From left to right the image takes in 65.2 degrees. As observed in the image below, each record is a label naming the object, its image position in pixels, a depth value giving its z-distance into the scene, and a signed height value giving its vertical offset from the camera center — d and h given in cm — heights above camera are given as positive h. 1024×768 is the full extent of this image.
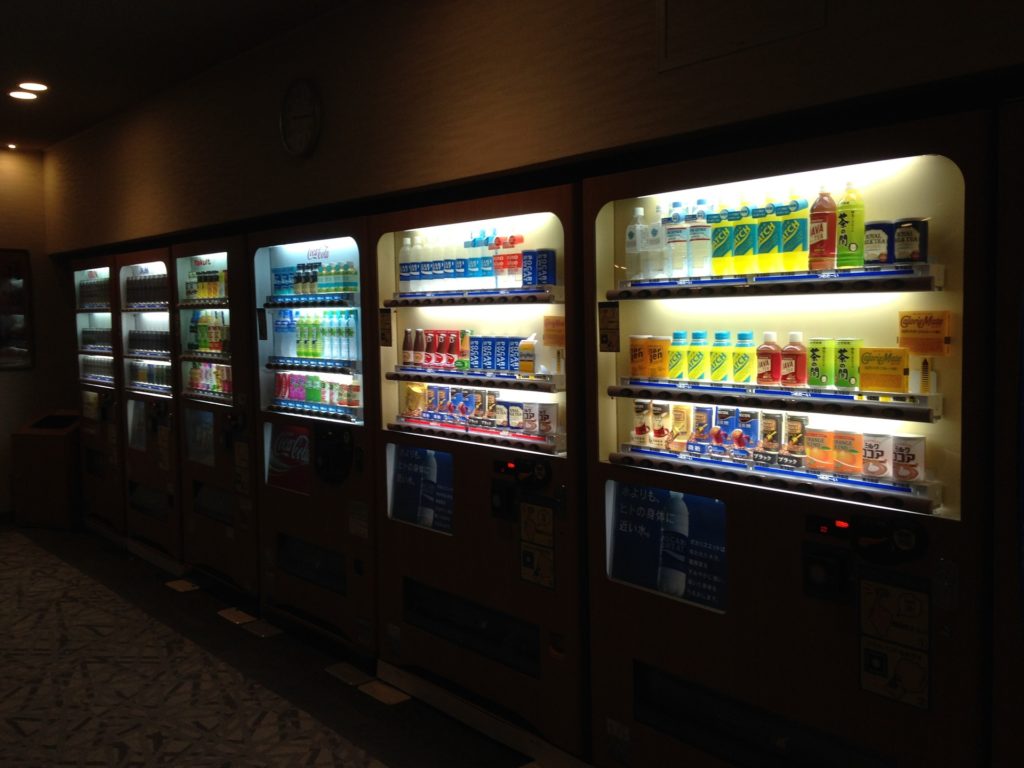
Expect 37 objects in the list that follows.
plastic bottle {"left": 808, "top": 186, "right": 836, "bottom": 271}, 227 +26
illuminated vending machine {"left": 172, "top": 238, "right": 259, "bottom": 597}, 463 -49
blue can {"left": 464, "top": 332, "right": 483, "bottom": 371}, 335 -9
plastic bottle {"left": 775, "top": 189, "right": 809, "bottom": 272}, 240 +28
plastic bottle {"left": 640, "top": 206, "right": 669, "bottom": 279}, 271 +27
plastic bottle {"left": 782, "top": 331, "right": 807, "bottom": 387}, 236 -11
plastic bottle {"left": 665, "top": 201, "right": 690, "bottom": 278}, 264 +28
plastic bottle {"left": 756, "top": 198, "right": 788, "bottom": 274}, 244 +26
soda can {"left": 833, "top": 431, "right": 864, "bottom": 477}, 225 -37
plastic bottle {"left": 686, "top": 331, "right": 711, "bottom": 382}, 264 -10
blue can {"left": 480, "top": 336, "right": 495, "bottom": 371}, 330 -9
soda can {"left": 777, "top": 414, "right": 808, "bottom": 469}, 239 -36
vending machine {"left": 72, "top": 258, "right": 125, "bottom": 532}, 611 -43
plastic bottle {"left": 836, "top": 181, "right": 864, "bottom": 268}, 223 +26
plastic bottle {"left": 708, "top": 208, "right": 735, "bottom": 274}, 256 +28
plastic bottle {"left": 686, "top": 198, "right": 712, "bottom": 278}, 261 +28
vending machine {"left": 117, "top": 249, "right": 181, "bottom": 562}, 542 -47
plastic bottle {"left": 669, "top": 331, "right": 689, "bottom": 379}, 268 -9
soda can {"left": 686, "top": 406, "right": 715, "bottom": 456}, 265 -34
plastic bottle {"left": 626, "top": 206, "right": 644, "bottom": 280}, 275 +29
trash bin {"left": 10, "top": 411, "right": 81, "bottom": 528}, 654 -112
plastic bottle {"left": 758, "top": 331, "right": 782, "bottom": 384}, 240 -11
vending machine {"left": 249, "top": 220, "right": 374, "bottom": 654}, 389 -51
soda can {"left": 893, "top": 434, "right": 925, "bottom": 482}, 212 -36
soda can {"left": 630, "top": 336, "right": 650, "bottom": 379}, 274 -10
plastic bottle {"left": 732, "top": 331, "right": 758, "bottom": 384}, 253 -10
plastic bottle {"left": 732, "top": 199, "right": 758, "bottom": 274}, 251 +27
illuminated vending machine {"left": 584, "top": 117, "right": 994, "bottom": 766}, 202 -38
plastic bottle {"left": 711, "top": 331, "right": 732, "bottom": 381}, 257 -9
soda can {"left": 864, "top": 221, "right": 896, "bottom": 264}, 213 +22
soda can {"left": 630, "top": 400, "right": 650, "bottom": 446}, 279 -33
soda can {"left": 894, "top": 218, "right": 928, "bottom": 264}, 208 +22
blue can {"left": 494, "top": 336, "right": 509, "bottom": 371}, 324 -9
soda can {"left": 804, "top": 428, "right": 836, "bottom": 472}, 233 -37
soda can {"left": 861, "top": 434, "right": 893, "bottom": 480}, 218 -36
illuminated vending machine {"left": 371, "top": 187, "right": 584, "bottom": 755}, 296 -54
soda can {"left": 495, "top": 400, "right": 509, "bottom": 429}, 327 -35
